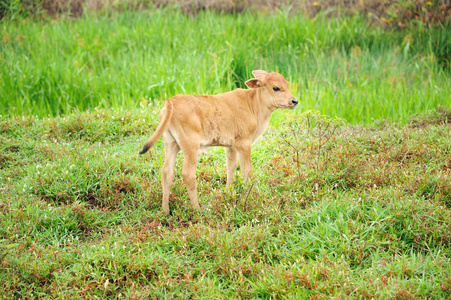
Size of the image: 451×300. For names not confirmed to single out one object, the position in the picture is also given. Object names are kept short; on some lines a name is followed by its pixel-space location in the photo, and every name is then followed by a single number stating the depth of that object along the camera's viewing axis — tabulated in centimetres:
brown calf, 951
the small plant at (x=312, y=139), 1144
